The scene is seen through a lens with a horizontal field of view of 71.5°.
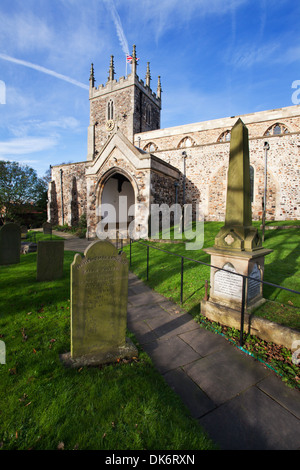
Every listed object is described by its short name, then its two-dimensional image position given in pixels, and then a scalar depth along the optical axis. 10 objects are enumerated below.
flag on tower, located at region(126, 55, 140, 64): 27.11
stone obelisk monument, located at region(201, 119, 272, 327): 3.87
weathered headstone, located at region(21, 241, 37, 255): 11.31
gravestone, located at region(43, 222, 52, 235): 19.61
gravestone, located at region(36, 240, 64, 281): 6.21
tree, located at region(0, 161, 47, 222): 25.52
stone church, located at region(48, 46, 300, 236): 13.77
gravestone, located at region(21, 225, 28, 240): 17.14
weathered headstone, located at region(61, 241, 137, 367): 2.80
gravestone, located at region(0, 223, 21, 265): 8.41
